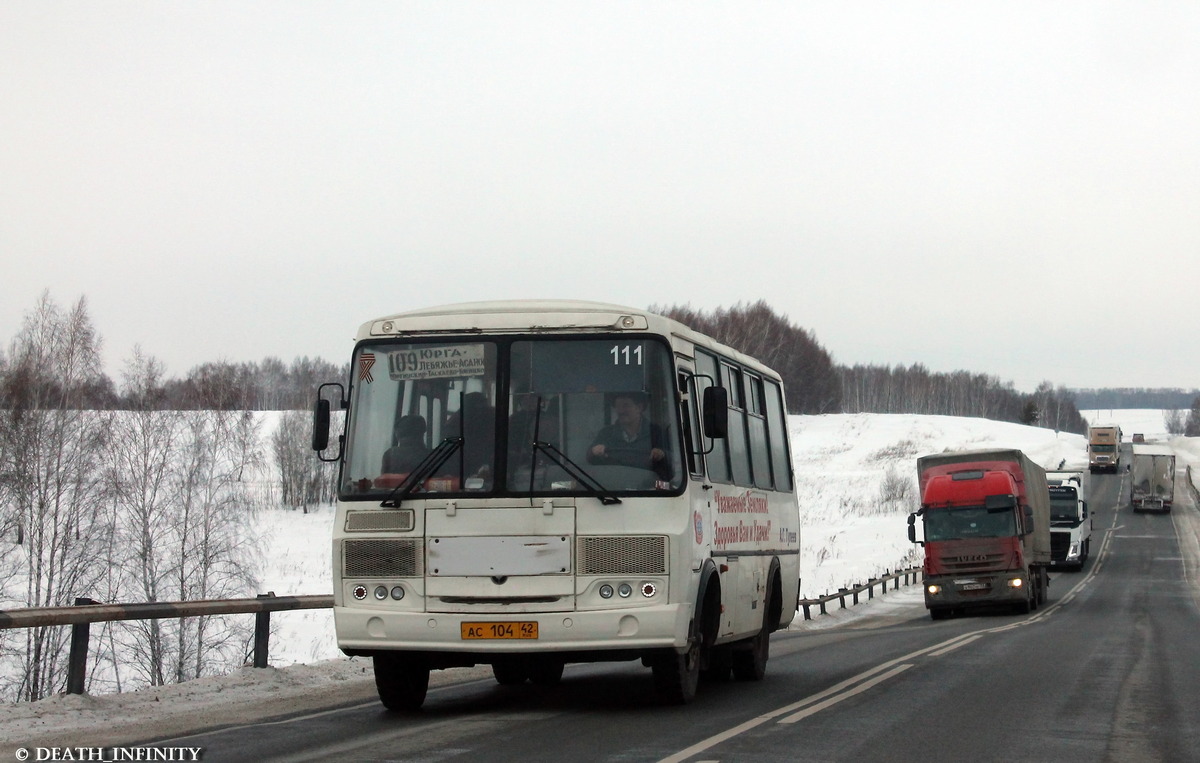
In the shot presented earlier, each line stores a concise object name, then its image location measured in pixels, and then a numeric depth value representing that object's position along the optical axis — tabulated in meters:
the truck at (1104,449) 106.38
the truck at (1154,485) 81.44
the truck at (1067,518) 52.50
